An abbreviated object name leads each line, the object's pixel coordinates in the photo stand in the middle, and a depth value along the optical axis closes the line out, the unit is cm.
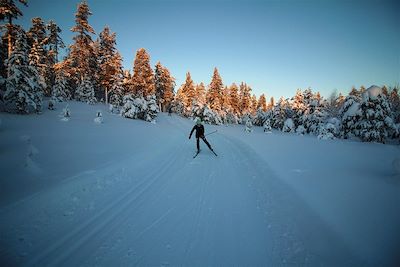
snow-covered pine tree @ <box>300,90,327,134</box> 3566
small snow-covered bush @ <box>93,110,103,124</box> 1992
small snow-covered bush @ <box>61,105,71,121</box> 1881
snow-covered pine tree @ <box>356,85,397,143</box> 2238
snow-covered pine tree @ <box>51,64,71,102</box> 3284
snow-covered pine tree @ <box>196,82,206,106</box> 5817
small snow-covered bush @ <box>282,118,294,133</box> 3975
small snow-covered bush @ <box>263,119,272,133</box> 4377
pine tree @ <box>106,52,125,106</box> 3597
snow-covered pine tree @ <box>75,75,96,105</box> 3643
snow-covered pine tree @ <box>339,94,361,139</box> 2380
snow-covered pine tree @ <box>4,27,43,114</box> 1755
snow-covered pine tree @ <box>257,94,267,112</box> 9181
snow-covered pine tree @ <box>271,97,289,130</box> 4938
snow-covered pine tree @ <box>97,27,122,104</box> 3756
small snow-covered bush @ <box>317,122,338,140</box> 2868
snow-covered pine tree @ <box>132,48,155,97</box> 3906
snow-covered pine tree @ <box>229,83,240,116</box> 6328
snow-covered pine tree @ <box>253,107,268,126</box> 6189
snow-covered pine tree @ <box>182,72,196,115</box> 5997
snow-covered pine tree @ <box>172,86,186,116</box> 6519
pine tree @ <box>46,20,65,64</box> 4044
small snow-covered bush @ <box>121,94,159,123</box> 2897
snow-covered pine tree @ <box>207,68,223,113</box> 5281
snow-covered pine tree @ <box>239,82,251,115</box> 6631
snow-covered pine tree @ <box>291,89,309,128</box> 3848
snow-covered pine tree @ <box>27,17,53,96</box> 3253
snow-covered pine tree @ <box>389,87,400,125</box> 4330
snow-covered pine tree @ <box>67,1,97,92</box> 3362
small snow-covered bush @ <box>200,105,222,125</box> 4317
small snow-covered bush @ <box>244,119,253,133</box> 4209
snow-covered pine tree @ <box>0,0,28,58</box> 1994
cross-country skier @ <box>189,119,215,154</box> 1219
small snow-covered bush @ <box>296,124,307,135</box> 3606
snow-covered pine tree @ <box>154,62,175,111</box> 5434
